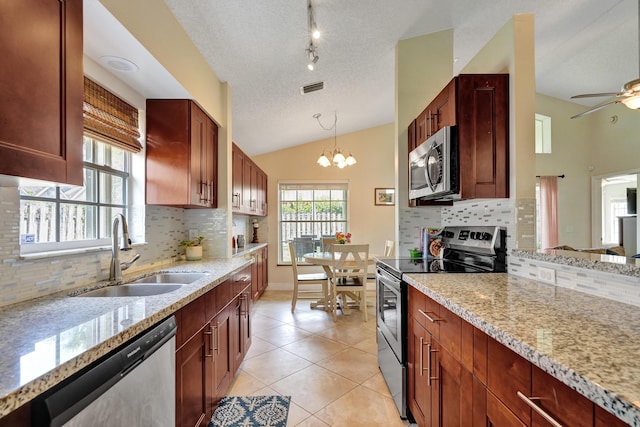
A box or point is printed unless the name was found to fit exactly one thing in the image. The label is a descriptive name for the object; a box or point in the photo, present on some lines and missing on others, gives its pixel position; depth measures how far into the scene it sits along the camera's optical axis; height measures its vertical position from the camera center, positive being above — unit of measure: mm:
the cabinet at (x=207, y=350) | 1356 -769
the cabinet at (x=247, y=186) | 3450 +400
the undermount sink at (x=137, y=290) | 1627 -432
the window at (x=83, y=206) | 1437 +58
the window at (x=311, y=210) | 5590 +89
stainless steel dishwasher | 706 -506
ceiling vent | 3045 +1328
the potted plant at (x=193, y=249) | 2631 -302
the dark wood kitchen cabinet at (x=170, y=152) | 2230 +483
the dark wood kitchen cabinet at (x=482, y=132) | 1829 +515
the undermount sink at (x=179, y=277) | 2014 -428
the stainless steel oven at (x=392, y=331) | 1827 -818
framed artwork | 5543 +330
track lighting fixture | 1964 +1334
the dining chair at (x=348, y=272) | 3604 -737
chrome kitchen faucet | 1704 -198
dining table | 3758 -620
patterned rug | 1804 -1278
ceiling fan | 2495 +1052
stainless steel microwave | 1852 +323
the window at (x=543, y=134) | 5742 +1569
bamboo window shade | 1662 +607
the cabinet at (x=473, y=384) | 691 -552
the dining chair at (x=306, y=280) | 4016 -905
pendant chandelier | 4078 +810
